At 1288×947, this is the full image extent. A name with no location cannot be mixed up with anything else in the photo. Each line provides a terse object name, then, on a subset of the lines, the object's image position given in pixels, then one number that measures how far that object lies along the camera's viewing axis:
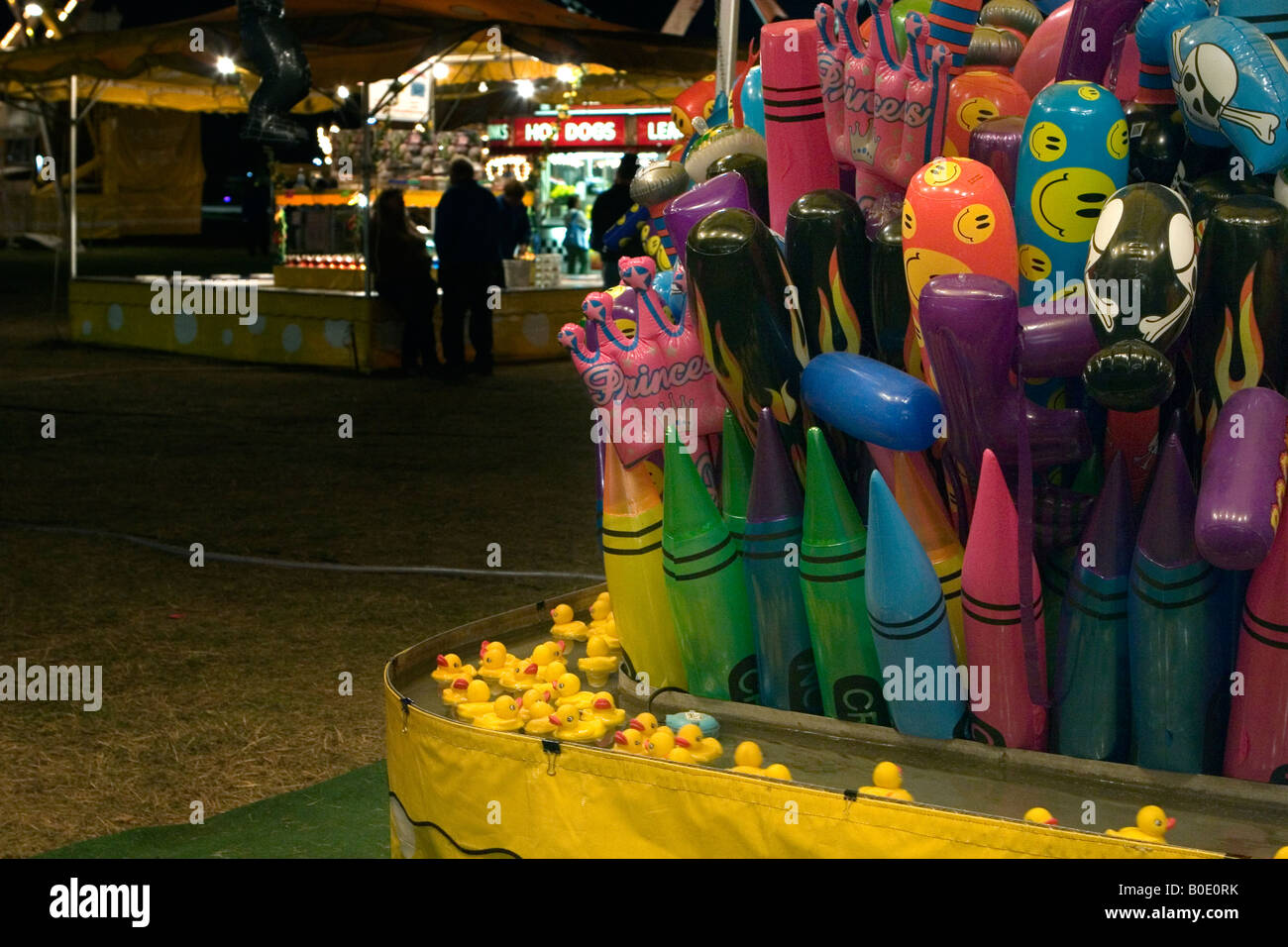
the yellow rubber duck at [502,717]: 2.32
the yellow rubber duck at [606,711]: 2.39
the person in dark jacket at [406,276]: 9.67
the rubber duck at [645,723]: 2.31
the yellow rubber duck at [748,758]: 2.15
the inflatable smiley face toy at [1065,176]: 2.06
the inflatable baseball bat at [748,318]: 2.19
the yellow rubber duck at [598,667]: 2.64
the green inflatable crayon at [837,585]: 2.18
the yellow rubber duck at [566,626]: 2.88
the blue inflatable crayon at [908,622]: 2.08
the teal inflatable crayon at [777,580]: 2.26
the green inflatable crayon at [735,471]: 2.38
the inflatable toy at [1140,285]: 1.82
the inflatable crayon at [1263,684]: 1.94
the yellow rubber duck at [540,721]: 2.34
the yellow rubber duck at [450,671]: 2.60
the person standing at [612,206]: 10.24
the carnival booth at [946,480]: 1.93
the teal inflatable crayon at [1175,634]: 1.99
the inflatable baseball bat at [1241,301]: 1.94
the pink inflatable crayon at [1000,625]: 2.05
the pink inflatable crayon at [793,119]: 2.36
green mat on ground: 2.86
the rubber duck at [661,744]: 2.18
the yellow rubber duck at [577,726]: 2.32
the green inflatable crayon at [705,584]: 2.33
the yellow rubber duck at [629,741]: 2.23
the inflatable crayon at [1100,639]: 2.06
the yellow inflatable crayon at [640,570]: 2.46
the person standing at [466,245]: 9.54
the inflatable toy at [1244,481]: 1.83
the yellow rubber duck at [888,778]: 2.05
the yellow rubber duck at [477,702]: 2.38
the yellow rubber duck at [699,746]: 2.21
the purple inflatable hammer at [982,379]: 1.96
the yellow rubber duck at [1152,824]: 1.87
